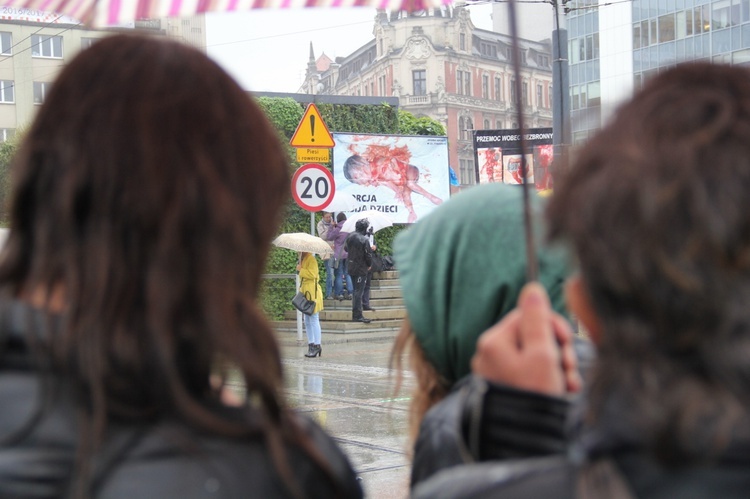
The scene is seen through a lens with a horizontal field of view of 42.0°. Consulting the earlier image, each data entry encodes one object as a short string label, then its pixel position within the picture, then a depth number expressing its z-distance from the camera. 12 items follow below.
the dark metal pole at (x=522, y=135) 1.50
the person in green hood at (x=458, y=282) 2.03
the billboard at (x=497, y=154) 20.34
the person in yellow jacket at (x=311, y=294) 13.72
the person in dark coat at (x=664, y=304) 1.10
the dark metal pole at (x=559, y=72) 13.05
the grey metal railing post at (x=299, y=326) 15.28
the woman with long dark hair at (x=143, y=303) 1.28
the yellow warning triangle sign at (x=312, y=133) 14.15
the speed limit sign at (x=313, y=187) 14.32
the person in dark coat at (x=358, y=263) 18.31
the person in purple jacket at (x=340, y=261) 20.44
